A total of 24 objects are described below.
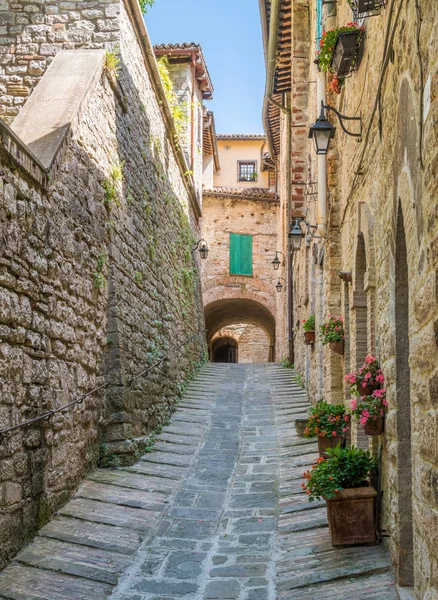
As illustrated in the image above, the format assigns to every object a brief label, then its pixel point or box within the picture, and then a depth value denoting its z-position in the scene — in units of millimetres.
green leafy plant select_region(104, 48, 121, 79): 7367
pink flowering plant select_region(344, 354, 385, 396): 4629
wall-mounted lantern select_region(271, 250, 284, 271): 19523
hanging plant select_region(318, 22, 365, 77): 5867
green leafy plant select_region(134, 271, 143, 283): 8399
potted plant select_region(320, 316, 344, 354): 7332
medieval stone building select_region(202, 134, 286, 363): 22422
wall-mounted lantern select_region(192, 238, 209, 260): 15422
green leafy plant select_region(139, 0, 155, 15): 10017
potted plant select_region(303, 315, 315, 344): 10211
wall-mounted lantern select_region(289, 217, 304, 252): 10969
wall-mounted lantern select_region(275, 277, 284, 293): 20359
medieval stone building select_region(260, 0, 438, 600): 2865
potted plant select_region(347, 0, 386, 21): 4398
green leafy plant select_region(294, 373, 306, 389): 12184
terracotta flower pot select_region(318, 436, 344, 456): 6730
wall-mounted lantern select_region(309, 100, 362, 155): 6328
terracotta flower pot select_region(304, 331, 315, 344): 10198
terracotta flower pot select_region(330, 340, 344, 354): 7332
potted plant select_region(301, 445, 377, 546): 4457
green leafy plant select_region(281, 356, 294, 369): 15406
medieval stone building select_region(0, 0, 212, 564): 4645
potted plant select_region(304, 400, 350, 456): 6617
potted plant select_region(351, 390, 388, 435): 4375
